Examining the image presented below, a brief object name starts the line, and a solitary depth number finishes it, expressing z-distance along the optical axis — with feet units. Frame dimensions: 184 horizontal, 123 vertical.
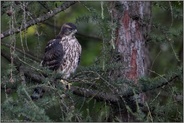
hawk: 43.42
